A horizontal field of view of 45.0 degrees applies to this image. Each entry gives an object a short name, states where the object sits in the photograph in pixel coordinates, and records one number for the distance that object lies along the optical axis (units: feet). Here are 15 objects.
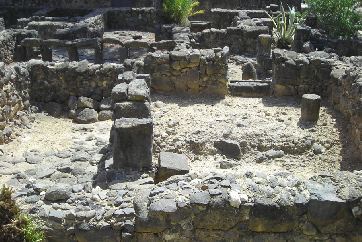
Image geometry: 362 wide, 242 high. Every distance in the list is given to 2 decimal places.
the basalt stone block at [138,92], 21.52
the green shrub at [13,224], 14.08
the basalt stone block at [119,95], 21.74
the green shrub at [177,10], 53.16
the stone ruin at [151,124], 14.65
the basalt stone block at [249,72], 36.29
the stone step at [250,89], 32.73
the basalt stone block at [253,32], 45.47
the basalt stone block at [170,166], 19.97
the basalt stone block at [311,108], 27.25
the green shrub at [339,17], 51.49
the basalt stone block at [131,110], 21.03
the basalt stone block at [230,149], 24.50
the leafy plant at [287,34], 44.06
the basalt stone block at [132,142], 18.99
